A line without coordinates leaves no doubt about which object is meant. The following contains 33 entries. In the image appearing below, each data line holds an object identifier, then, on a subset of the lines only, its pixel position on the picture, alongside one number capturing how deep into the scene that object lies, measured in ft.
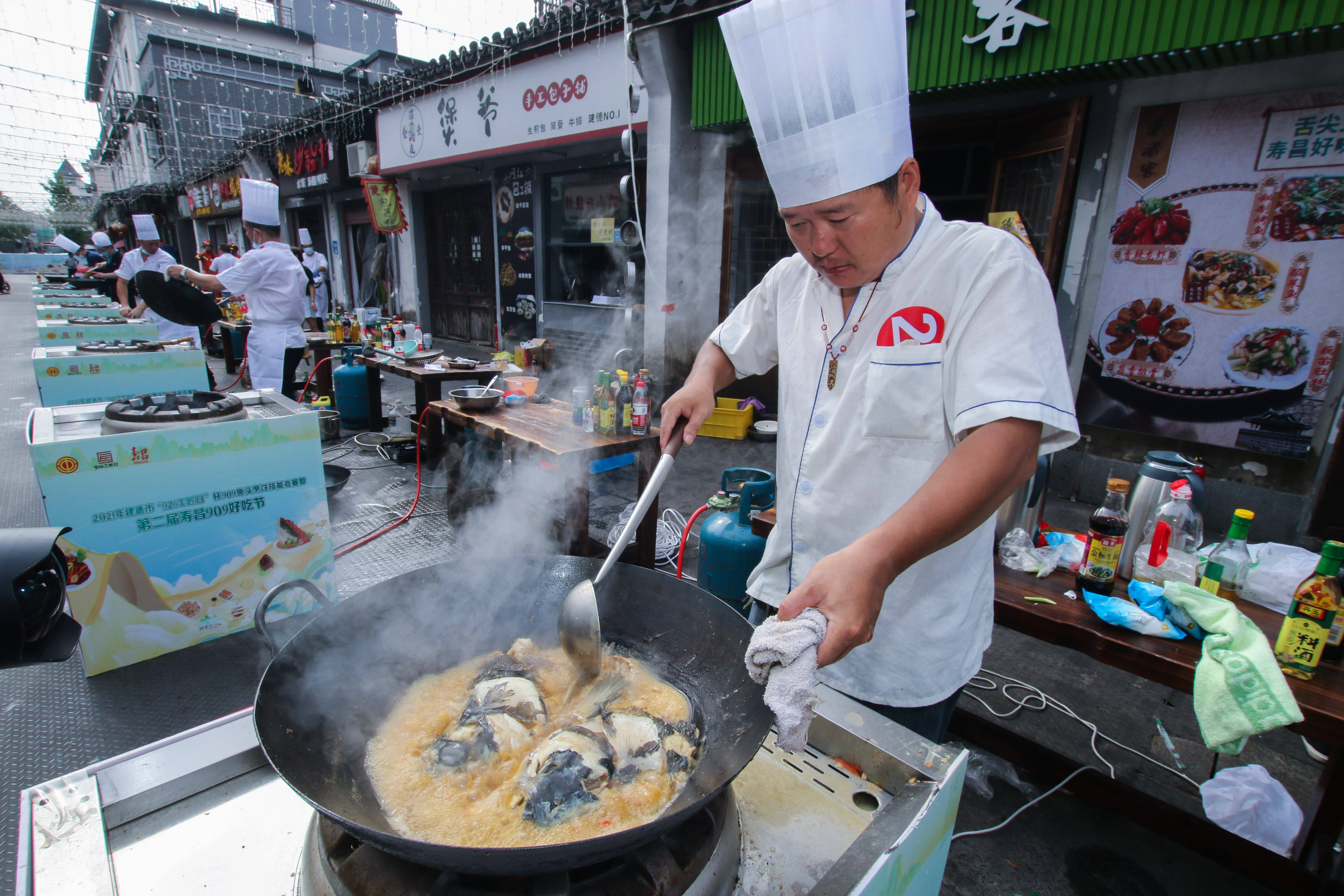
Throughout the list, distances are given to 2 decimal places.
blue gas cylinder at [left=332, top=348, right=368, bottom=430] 26.30
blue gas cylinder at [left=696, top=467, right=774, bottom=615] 11.17
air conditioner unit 45.21
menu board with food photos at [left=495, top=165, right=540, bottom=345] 36.63
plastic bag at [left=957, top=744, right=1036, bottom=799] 9.12
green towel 5.81
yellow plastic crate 25.57
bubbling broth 4.46
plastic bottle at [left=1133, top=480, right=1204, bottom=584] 7.87
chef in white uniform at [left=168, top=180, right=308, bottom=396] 23.08
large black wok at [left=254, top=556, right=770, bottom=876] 3.39
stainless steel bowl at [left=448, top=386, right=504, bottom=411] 17.33
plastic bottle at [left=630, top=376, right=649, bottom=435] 14.97
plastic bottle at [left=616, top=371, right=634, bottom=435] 15.21
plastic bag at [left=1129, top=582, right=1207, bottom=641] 7.02
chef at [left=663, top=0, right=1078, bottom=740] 4.15
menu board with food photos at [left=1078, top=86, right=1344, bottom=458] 14.28
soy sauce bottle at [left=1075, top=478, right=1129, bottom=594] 7.77
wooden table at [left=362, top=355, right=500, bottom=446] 21.45
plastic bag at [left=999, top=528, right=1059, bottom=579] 8.54
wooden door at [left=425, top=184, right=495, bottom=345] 41.96
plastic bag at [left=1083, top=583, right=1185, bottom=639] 6.97
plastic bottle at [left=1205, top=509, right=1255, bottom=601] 7.75
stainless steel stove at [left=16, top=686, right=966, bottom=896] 3.63
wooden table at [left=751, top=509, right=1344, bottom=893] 6.19
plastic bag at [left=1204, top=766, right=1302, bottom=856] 8.13
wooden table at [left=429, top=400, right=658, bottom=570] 14.10
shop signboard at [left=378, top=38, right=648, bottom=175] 26.45
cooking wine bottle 6.24
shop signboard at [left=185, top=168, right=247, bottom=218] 68.70
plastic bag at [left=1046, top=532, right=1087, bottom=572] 8.79
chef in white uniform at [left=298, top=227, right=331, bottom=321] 42.52
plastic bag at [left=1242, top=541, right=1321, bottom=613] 7.48
